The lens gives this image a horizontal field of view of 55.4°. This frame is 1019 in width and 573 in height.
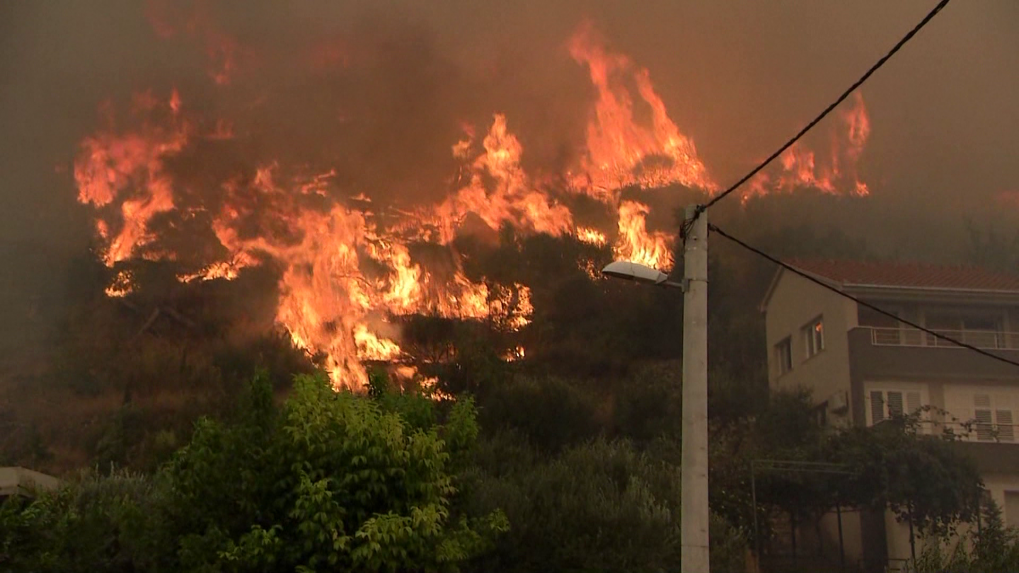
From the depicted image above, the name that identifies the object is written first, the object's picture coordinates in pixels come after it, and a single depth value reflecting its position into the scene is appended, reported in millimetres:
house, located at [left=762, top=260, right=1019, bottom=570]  29016
